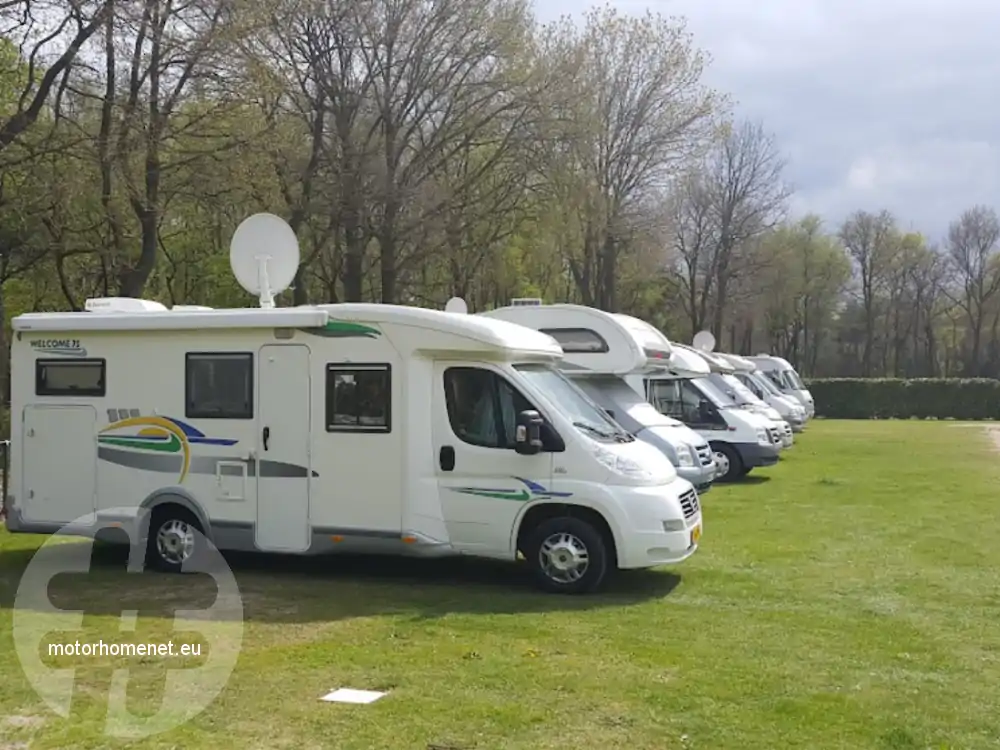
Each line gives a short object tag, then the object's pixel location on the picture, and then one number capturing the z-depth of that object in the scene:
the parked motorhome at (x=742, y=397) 21.55
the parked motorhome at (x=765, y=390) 29.41
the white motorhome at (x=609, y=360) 15.12
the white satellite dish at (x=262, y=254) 12.41
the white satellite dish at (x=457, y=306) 15.99
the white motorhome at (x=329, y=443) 9.84
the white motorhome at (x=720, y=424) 19.45
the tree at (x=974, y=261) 71.12
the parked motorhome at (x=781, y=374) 37.34
